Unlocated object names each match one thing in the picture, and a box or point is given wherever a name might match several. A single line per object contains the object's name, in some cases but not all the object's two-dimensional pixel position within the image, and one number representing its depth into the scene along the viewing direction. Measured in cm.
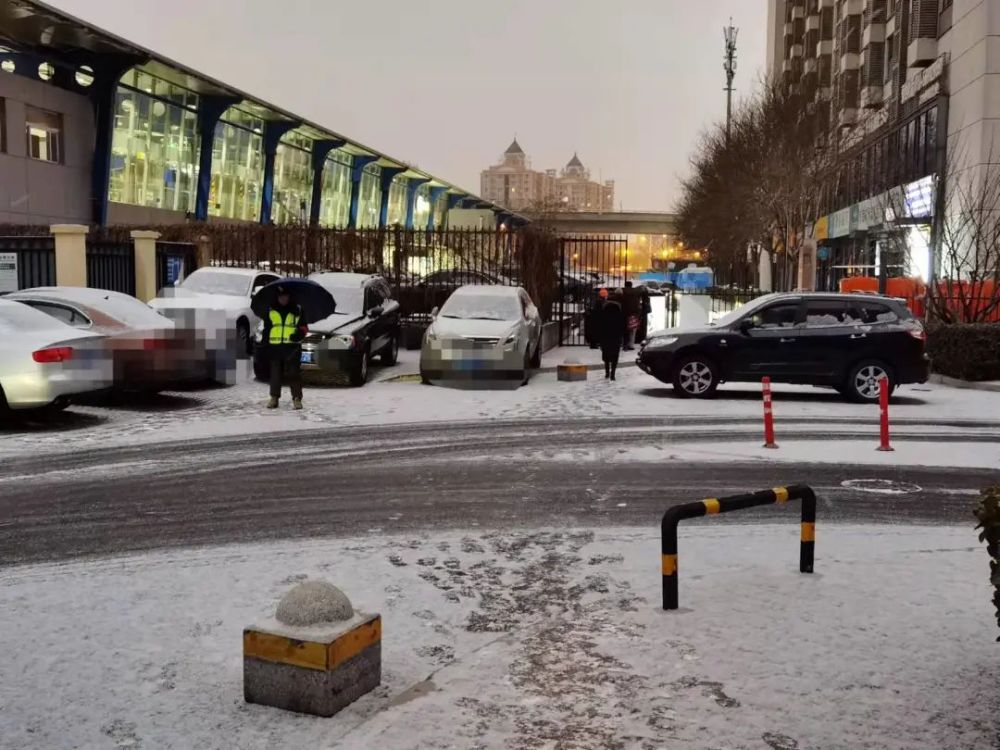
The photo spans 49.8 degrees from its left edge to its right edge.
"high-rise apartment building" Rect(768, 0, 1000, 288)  3650
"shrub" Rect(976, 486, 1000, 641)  431
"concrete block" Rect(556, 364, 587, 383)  1950
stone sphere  483
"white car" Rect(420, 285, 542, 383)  1772
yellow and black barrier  600
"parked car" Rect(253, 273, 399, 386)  1756
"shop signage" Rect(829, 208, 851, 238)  5316
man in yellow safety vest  1473
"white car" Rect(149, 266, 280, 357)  1858
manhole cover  990
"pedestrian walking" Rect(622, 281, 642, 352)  2530
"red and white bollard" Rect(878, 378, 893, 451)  1147
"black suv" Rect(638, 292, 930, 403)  1644
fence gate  2600
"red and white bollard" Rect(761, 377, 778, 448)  1184
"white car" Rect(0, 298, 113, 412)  1243
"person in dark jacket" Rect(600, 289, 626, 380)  1898
